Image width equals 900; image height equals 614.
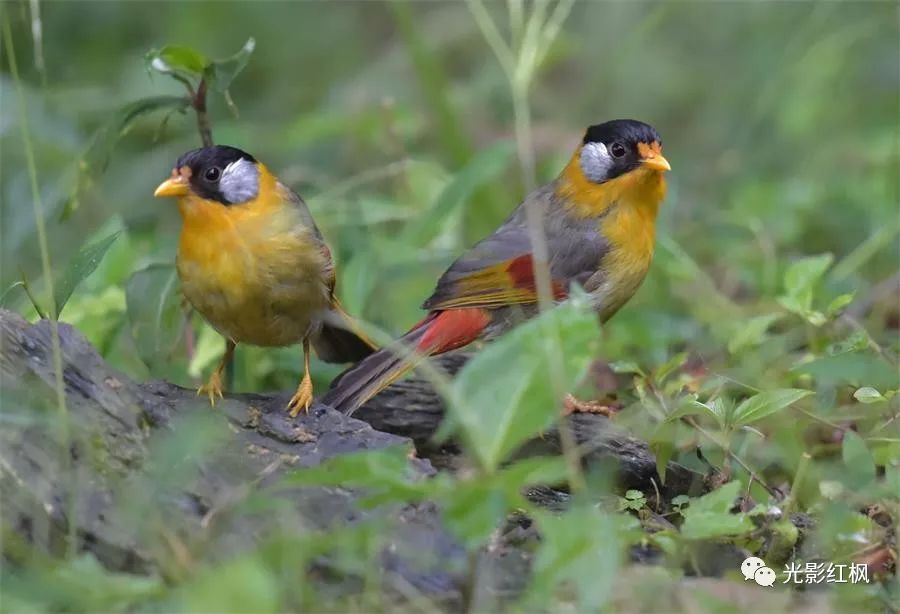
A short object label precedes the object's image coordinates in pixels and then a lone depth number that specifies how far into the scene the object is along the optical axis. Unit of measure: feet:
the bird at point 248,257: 22.67
